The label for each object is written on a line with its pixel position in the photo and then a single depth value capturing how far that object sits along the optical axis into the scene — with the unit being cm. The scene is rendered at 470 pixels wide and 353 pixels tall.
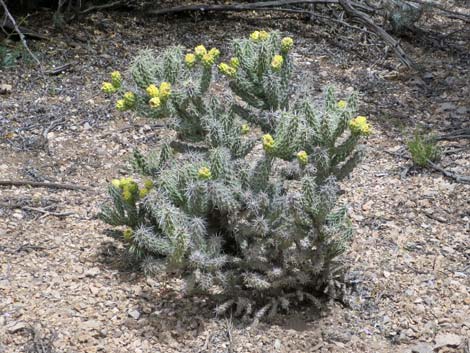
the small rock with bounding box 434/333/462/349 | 343
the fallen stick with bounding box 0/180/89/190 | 454
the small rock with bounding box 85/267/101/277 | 382
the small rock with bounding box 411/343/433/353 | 340
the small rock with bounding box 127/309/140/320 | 356
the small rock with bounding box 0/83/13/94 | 556
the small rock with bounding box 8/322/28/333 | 341
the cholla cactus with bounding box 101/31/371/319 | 327
